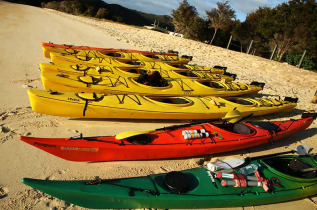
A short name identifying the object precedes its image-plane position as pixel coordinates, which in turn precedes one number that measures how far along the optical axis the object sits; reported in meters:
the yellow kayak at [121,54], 8.41
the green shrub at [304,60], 13.70
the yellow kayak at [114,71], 6.41
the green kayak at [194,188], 2.68
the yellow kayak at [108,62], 7.71
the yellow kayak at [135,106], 4.52
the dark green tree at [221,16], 16.80
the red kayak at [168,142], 3.44
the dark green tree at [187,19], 18.48
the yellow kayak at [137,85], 5.63
